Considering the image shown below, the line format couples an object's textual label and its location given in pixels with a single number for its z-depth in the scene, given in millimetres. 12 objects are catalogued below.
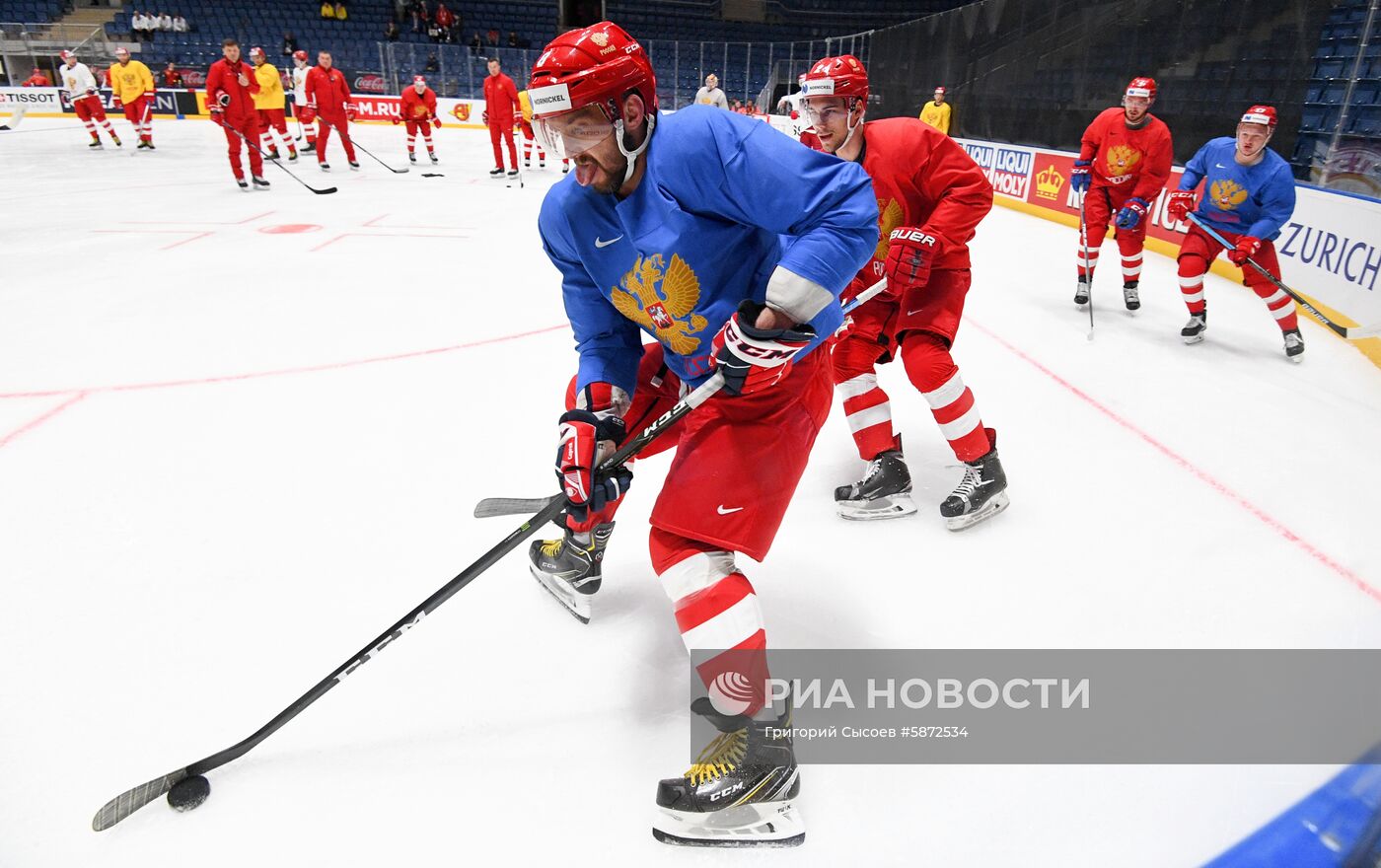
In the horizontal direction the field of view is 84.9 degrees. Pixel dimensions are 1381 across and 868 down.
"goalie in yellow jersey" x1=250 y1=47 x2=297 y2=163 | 10219
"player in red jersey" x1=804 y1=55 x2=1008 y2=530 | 2398
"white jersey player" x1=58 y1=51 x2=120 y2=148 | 12406
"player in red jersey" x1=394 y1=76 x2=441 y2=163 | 11617
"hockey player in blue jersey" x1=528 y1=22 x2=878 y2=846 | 1364
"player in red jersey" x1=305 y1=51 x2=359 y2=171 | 10523
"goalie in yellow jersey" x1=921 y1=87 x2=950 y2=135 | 11398
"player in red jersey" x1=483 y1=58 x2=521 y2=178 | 10273
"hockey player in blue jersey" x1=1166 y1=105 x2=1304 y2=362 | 4160
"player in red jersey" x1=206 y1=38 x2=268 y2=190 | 8719
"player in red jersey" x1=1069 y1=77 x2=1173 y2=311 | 4930
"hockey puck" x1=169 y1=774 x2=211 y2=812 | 1465
